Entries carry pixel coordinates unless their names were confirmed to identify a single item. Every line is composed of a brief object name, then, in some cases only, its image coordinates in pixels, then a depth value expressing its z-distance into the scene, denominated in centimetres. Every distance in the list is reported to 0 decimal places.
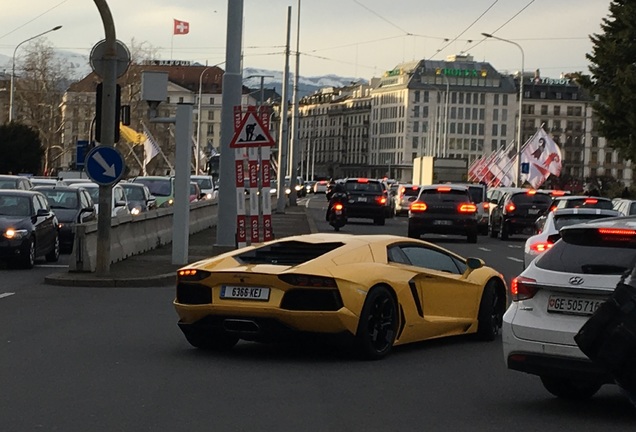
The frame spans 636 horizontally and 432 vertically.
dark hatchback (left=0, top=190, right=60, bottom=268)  2553
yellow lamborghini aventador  1264
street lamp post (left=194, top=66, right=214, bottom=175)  9108
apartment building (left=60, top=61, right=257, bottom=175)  13562
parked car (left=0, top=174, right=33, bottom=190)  3735
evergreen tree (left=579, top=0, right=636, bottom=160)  6334
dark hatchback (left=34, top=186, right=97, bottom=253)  3116
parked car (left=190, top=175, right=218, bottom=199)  6005
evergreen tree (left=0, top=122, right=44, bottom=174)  8638
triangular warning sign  2542
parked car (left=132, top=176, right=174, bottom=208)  5028
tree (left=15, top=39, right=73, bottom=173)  13062
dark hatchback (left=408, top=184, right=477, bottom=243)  4147
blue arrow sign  2236
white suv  965
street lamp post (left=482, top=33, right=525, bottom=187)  8053
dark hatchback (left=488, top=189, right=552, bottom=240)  4609
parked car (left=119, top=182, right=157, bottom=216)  4231
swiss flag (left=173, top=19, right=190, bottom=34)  10925
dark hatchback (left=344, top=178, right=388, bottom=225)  5522
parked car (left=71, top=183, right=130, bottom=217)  3625
